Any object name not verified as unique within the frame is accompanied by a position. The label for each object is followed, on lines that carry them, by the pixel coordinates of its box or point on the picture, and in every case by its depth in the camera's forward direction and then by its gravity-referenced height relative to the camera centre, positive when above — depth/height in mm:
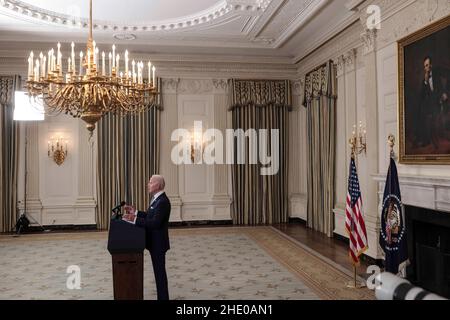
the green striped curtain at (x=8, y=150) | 8758 +396
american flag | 4914 -663
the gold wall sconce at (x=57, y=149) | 9023 +413
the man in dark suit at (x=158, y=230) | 3906 -595
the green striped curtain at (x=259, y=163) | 9562 +49
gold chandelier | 4477 +889
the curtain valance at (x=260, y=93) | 9555 +1661
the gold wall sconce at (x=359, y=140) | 6754 +396
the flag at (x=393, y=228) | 4512 -703
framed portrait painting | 4289 +744
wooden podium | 3783 -841
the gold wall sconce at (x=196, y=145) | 9453 +481
